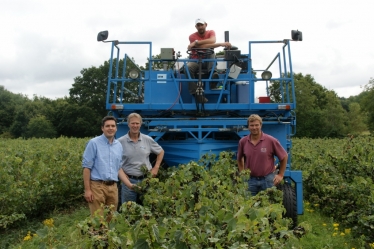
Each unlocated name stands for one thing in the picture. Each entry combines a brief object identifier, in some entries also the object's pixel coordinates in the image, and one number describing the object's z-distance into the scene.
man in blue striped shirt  5.82
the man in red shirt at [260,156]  6.37
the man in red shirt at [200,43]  8.27
